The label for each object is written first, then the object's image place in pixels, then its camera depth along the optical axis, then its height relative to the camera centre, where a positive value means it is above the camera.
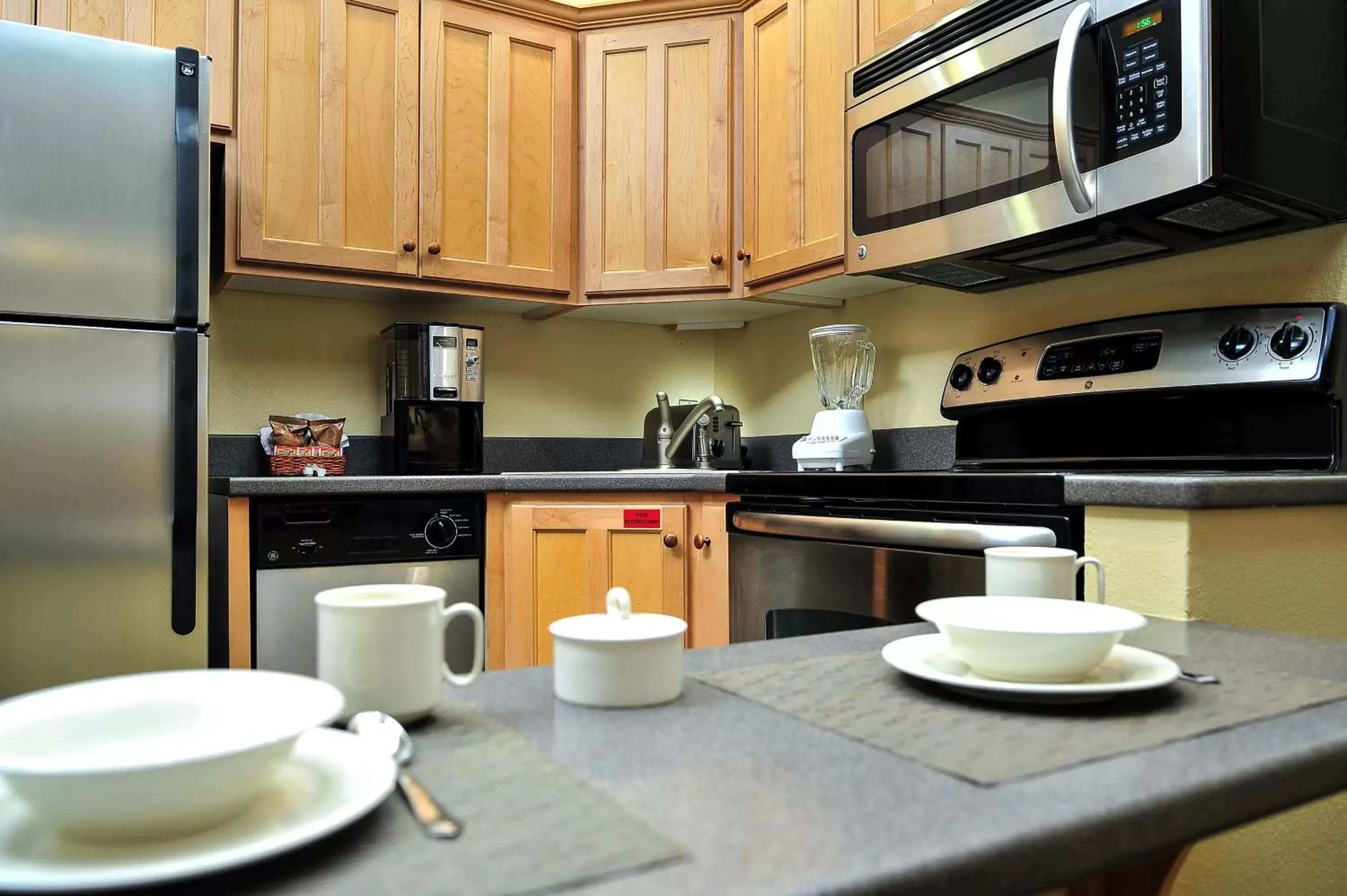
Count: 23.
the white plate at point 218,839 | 0.34 -0.15
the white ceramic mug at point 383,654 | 0.56 -0.13
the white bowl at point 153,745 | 0.35 -0.13
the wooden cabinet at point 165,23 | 2.21 +0.98
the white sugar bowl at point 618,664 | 0.60 -0.14
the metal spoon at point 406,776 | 0.40 -0.16
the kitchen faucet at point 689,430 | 2.84 +0.04
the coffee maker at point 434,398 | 2.69 +0.12
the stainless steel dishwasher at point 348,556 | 2.26 -0.28
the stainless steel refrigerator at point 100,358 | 1.79 +0.15
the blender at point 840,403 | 2.40 +0.12
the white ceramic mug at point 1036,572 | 0.82 -0.11
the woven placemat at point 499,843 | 0.35 -0.16
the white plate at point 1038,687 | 0.59 -0.15
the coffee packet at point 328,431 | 2.66 +0.03
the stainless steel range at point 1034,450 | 1.62 -0.01
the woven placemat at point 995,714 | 0.50 -0.16
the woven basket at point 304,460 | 2.58 -0.05
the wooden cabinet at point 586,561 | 2.41 -0.30
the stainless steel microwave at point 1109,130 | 1.56 +0.57
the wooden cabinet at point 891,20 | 2.13 +0.98
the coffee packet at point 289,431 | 2.59 +0.03
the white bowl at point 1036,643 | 0.59 -0.12
